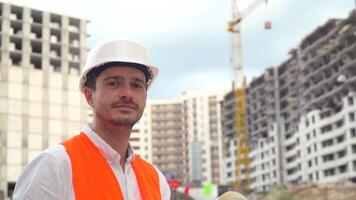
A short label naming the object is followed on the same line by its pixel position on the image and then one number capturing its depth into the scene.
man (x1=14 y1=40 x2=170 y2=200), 2.65
